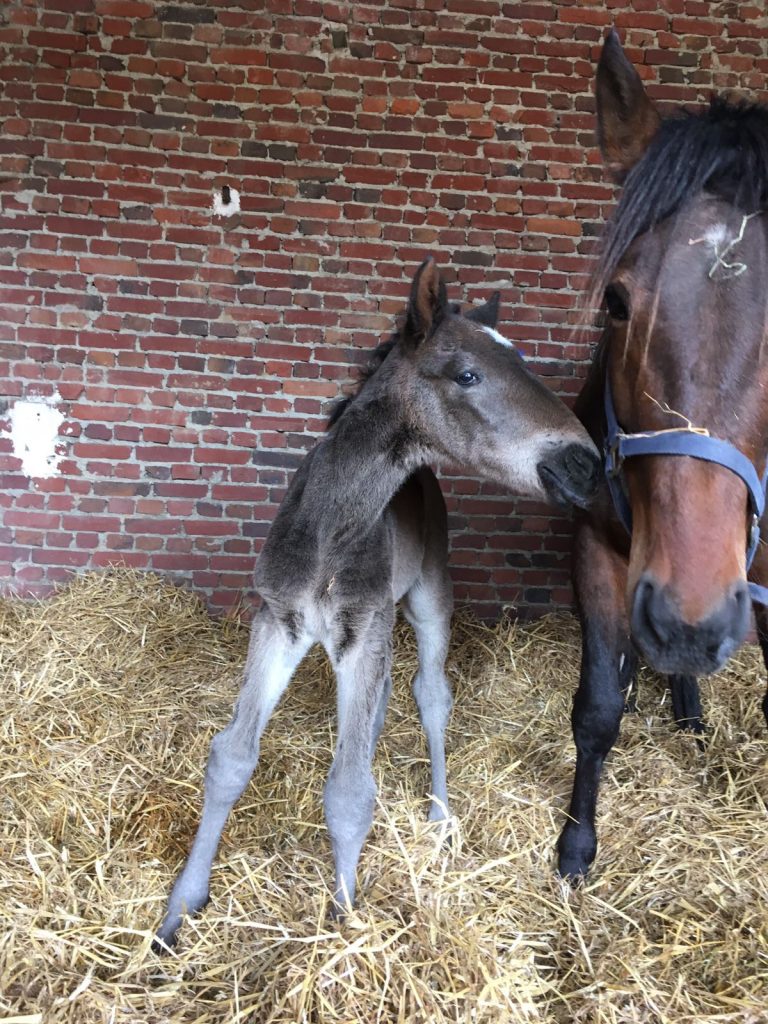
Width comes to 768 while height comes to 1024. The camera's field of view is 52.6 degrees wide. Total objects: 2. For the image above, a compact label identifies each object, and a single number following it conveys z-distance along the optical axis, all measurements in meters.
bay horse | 1.60
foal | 2.27
